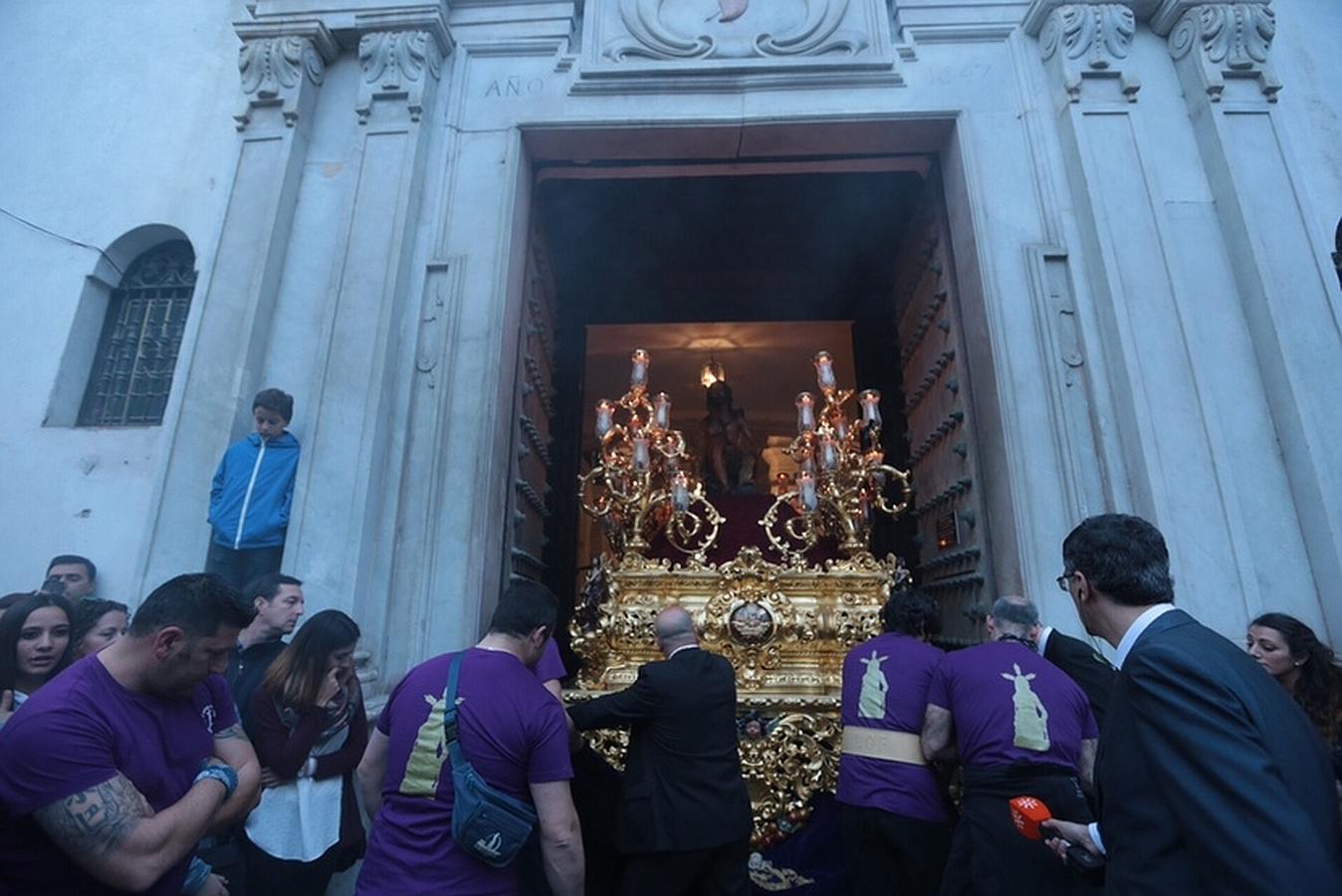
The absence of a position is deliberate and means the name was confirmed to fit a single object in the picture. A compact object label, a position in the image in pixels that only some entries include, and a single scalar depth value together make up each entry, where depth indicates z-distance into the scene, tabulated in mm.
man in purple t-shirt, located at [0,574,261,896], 1738
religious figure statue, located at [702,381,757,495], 9055
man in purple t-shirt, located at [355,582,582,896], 2453
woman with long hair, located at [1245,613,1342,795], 3438
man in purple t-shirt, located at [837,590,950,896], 3488
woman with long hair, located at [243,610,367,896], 3010
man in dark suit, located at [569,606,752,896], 3174
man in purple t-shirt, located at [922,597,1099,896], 3025
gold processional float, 4734
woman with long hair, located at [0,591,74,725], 2908
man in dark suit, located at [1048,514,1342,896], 1380
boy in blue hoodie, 4883
